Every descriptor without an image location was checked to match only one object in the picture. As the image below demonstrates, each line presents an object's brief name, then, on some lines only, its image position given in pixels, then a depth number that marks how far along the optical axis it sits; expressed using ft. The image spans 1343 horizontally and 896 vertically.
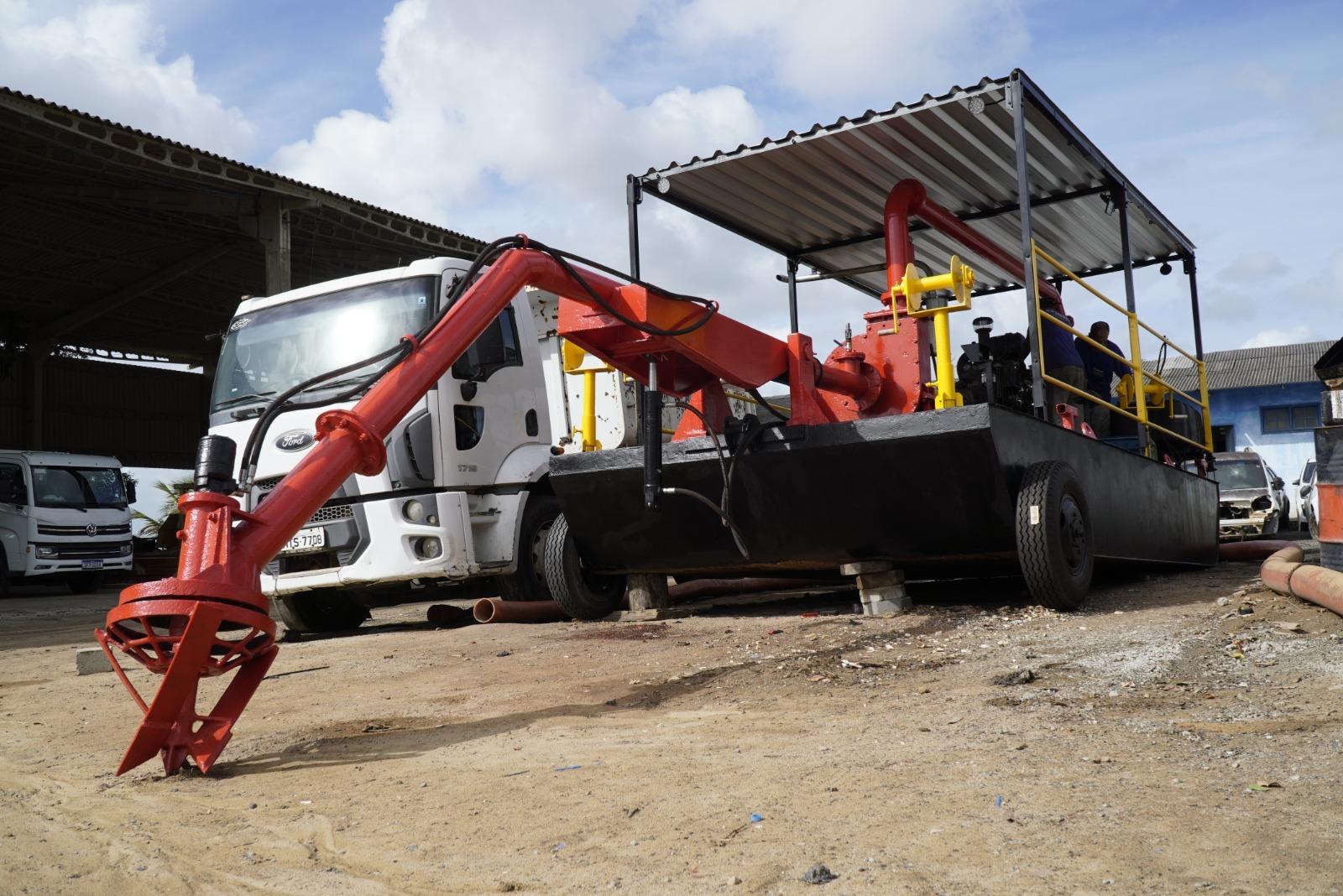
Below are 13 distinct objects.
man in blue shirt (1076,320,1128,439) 28.76
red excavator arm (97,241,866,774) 12.20
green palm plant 84.38
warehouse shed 51.78
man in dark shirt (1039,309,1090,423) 25.41
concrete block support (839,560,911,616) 22.65
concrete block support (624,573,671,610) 25.68
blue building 106.63
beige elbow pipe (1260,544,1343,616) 18.26
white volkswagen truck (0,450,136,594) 59.93
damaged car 63.77
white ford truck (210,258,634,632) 25.30
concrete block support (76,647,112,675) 22.56
